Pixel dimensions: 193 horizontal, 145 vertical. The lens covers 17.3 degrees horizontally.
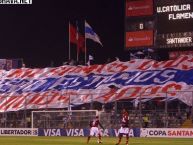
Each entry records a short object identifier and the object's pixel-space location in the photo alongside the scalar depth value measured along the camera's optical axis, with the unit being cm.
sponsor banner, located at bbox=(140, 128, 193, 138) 5094
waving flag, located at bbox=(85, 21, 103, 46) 6700
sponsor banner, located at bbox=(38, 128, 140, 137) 5394
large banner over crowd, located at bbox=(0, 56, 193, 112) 5762
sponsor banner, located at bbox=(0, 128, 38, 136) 5948
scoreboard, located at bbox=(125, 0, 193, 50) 5050
